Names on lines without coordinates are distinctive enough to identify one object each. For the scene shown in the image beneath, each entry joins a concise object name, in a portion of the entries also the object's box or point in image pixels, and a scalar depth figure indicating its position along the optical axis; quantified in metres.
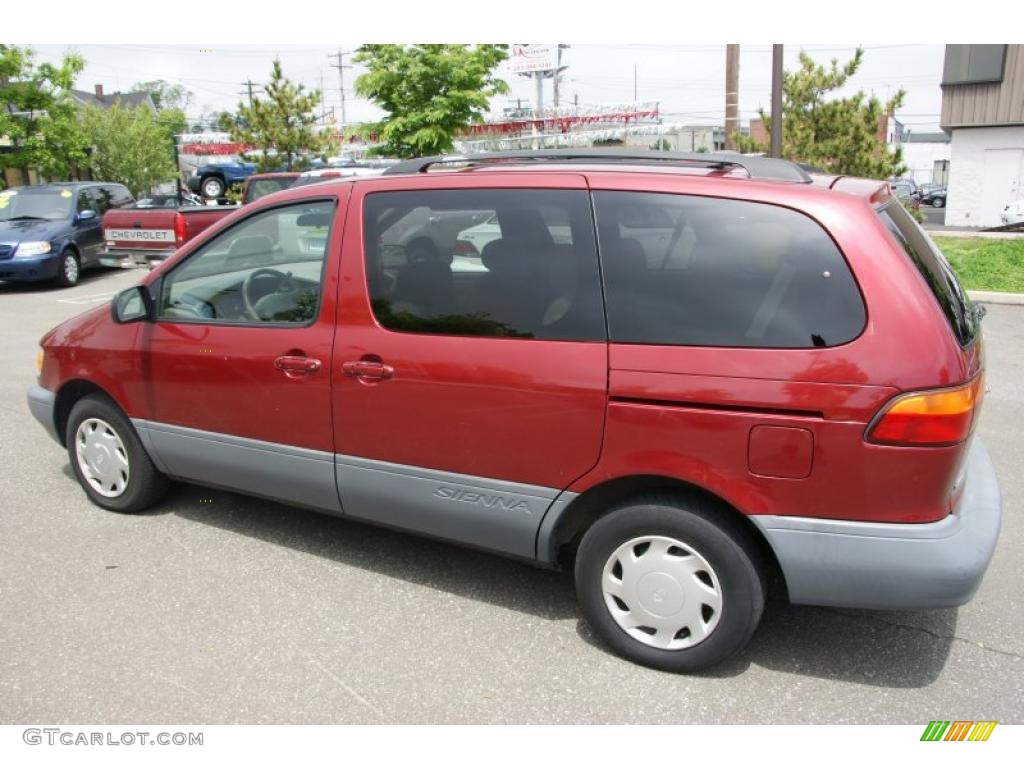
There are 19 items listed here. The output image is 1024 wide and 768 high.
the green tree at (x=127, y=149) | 31.12
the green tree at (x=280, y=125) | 24.98
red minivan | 2.67
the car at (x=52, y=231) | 13.41
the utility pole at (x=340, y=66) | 71.18
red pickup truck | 12.45
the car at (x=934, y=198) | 42.78
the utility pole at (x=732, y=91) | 14.95
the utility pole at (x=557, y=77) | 49.83
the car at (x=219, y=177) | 31.25
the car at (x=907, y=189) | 36.15
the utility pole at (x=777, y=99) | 12.33
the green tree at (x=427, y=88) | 17.12
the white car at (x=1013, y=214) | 24.55
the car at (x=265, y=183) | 13.58
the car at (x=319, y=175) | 11.32
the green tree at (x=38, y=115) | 19.59
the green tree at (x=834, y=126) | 14.23
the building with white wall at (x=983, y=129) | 27.34
